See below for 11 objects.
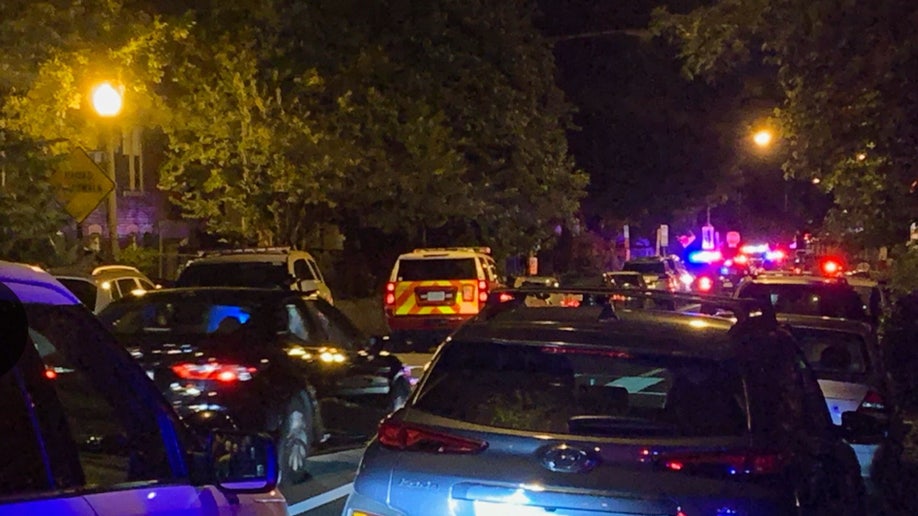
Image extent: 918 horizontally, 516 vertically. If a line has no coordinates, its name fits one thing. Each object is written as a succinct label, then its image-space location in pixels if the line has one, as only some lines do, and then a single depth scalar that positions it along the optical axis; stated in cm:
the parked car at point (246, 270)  1908
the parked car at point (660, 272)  3509
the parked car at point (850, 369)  1034
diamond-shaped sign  1783
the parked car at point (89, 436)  317
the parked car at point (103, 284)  1578
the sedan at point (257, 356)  965
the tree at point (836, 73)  1305
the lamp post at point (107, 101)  1842
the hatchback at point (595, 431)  496
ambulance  2477
